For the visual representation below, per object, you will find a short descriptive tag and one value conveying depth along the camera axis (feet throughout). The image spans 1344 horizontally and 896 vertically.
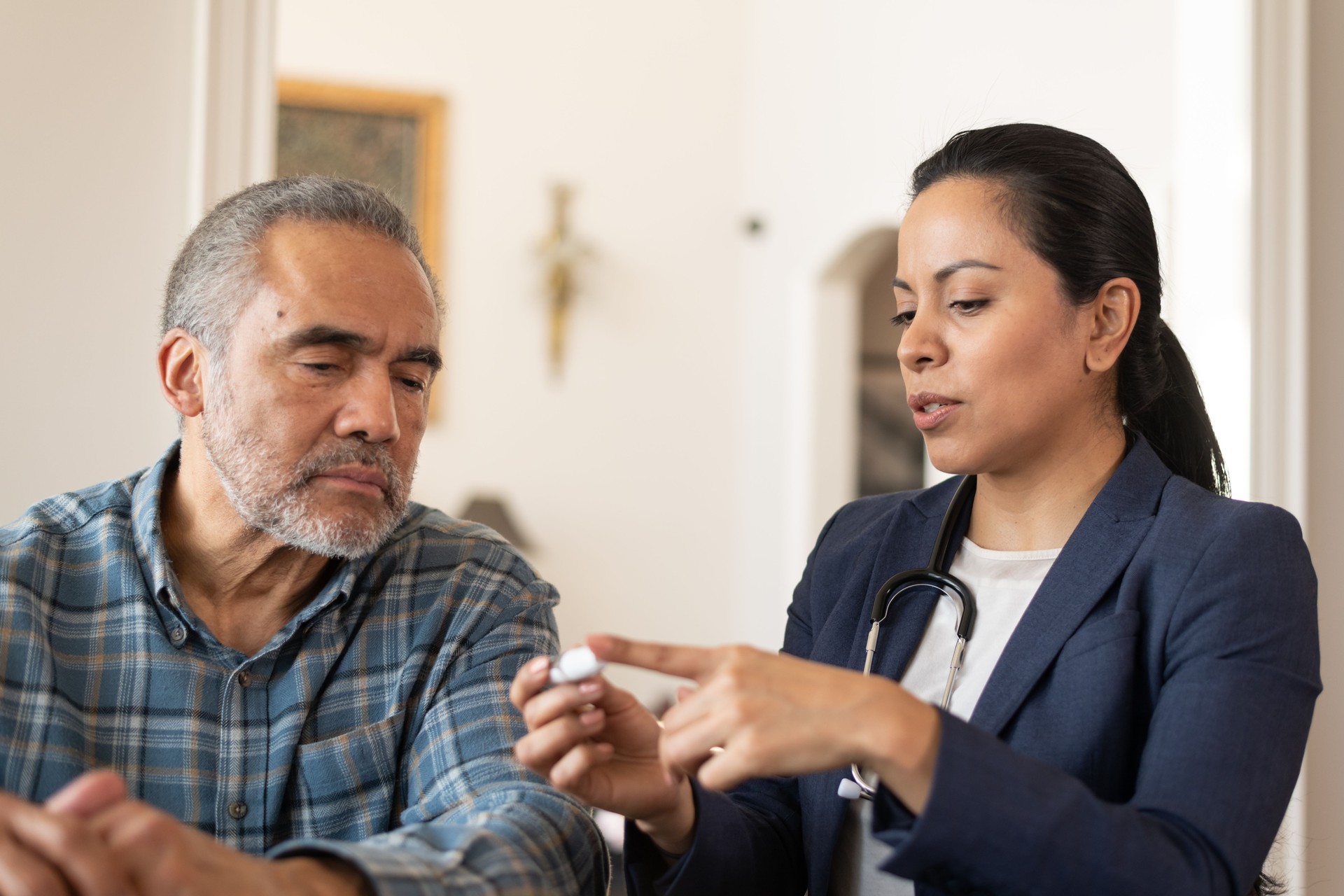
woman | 4.00
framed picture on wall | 19.92
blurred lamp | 19.93
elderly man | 5.13
